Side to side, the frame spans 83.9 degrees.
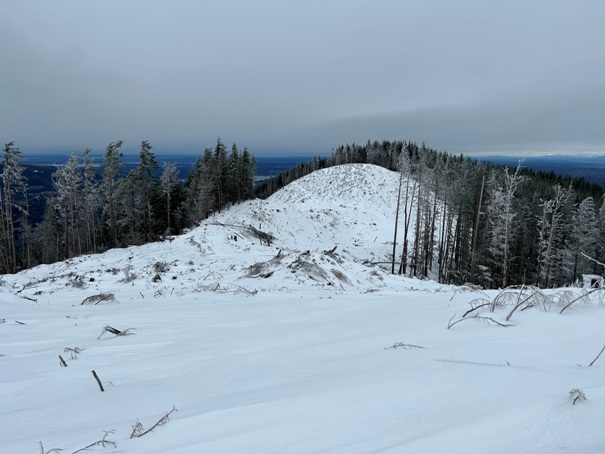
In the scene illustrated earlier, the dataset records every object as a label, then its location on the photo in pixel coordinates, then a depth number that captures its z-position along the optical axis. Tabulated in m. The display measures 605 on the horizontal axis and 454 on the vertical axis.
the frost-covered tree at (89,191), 33.59
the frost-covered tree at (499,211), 23.03
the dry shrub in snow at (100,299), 7.20
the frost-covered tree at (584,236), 31.12
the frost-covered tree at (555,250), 27.21
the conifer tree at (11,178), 26.98
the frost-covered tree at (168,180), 40.97
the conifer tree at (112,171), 33.28
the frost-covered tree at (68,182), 32.66
